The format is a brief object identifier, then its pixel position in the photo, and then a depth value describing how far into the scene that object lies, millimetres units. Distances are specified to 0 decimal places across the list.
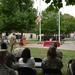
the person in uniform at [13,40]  18217
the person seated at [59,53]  7682
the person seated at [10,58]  6036
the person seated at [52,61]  5899
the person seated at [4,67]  3290
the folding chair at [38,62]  7298
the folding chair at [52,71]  5208
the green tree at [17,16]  35080
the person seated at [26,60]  5671
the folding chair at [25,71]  5143
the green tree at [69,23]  65614
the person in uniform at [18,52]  7951
